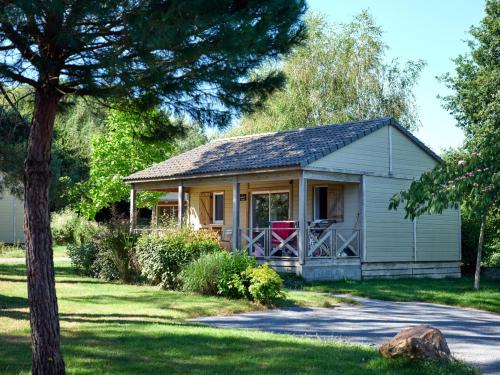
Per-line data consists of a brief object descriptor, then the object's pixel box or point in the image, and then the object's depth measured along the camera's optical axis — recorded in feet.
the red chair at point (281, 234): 63.26
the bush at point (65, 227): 121.39
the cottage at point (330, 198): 62.49
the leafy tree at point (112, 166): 93.71
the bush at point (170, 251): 52.85
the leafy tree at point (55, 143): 33.40
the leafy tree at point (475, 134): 26.71
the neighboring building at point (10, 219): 126.31
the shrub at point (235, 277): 45.62
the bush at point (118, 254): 59.62
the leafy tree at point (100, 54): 21.30
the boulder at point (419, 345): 23.99
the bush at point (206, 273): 48.06
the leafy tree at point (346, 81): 112.27
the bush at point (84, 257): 66.33
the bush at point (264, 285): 43.78
